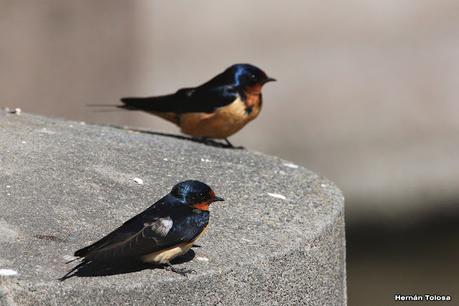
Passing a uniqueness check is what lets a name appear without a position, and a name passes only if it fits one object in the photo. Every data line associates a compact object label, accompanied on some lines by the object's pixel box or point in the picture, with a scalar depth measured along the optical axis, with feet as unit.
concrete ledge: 27.63
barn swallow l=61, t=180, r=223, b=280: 27.55
